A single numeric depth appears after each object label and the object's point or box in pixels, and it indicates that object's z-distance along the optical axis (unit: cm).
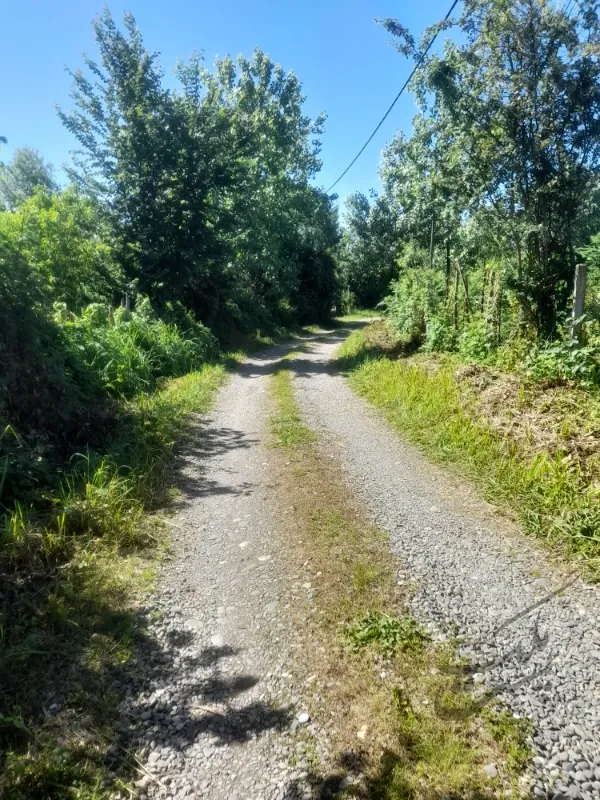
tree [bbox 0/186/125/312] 1387
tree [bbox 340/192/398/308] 3581
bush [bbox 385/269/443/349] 1189
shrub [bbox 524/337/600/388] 613
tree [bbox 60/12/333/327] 1321
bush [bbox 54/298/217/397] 869
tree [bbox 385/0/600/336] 754
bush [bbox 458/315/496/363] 891
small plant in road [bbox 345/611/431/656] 282
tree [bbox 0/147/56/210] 4131
